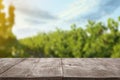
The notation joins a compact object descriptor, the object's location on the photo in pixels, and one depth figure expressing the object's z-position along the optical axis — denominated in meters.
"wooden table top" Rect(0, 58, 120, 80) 1.28
